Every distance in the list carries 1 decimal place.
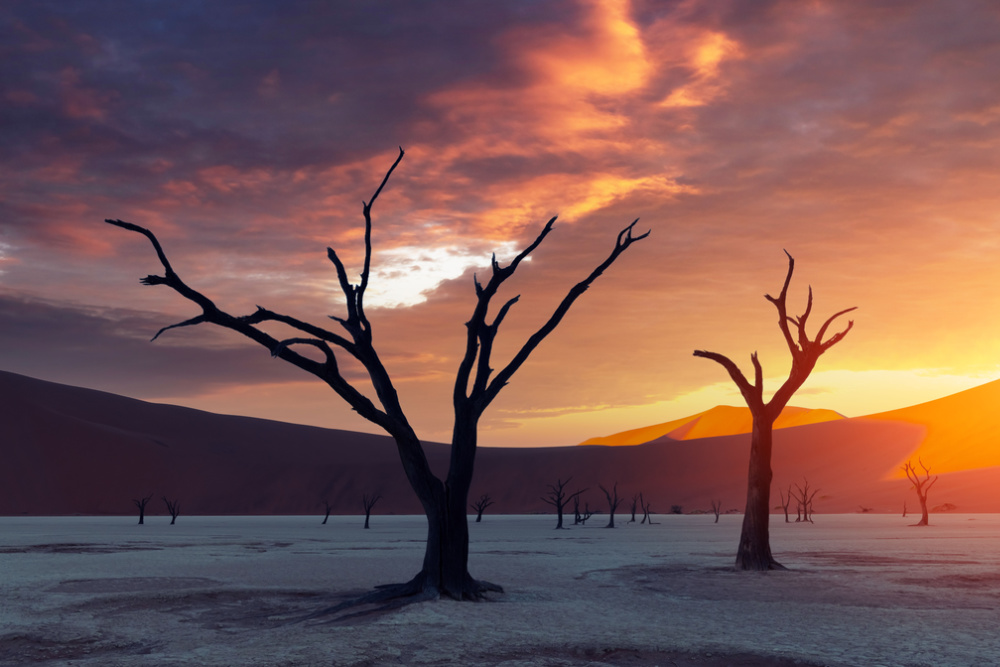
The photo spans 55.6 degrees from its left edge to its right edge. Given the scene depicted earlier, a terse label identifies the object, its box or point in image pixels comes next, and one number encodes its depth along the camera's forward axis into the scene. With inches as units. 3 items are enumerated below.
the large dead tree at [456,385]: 603.8
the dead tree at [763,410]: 876.0
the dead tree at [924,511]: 2184.7
